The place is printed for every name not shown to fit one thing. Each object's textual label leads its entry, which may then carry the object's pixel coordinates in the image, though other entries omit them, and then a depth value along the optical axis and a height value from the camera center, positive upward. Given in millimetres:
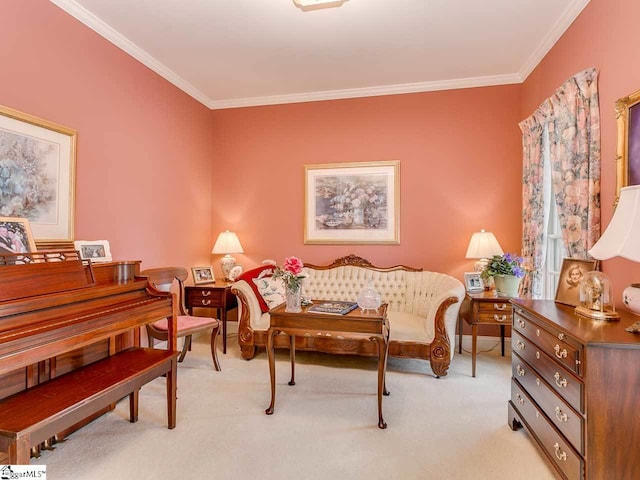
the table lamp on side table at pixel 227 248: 4496 -97
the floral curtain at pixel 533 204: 3395 +392
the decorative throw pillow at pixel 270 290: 3844 -551
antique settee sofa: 3240 -685
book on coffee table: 2545 -511
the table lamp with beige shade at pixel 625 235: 1475 +36
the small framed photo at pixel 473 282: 3738 -436
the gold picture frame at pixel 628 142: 2014 +605
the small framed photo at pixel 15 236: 1999 +22
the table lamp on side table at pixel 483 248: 3744 -67
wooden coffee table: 2404 -616
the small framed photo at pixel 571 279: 2148 -235
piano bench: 1515 -824
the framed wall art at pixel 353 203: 4367 +494
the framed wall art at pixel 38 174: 2402 +496
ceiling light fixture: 2496 +1741
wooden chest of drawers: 1523 -718
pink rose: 2584 -188
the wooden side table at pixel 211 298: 3932 -662
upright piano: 1577 -531
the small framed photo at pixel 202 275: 4250 -430
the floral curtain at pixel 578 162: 2402 +601
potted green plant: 3387 -303
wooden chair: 3139 -788
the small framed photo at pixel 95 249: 2834 -78
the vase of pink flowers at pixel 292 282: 2590 -308
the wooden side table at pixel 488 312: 3330 -676
